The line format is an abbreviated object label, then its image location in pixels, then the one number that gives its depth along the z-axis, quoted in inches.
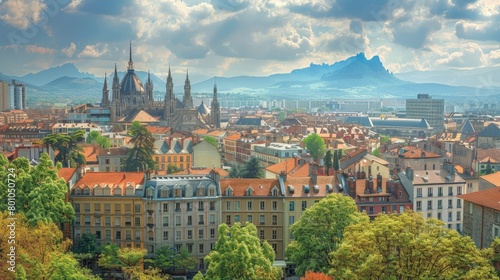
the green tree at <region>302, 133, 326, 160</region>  4512.8
